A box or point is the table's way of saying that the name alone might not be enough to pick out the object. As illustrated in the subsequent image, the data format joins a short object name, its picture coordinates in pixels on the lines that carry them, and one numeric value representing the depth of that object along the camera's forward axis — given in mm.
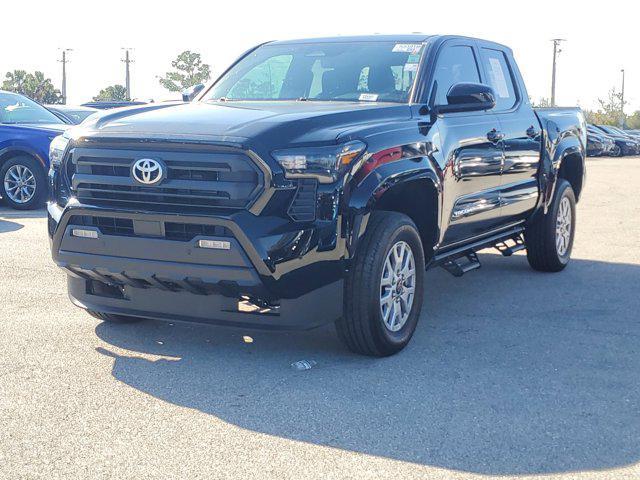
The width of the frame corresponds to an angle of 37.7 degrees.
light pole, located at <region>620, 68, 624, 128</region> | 100569
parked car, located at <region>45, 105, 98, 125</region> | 18009
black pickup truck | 4703
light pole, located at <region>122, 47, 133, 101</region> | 81312
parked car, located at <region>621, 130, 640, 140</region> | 45381
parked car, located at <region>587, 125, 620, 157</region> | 41819
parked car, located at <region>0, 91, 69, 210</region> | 12805
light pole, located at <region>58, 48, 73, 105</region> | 81000
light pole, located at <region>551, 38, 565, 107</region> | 77212
